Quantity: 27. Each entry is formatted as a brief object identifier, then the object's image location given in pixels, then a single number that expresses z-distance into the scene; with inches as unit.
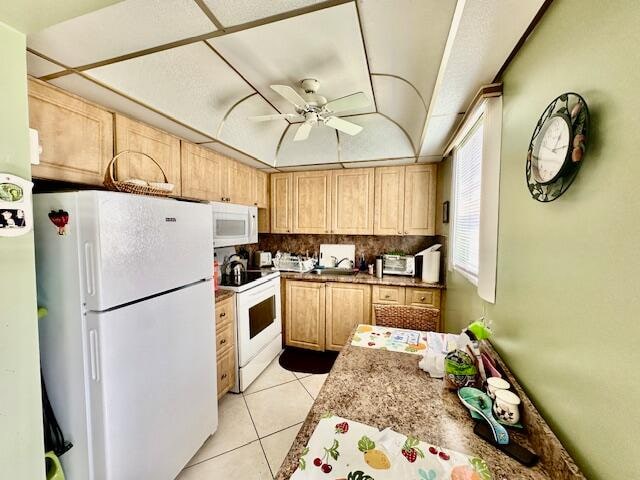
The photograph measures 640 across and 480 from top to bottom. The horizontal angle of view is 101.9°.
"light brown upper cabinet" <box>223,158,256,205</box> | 110.5
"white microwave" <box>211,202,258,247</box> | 102.8
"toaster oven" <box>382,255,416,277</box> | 121.4
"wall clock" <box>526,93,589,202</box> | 27.7
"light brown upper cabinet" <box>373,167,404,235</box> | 123.2
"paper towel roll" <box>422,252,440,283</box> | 110.6
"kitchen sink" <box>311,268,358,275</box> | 133.9
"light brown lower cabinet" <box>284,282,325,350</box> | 122.1
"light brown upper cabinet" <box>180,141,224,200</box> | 88.4
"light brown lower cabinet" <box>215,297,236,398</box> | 86.4
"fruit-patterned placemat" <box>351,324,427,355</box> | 58.7
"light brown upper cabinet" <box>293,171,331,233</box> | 132.6
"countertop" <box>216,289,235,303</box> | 86.8
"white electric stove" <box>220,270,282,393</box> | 94.7
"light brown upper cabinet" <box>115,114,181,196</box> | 68.5
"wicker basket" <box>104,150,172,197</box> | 59.9
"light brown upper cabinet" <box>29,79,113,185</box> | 52.8
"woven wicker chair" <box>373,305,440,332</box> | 78.5
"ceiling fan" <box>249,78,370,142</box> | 59.7
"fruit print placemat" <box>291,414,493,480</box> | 28.3
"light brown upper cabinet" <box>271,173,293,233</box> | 137.6
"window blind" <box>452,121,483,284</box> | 69.0
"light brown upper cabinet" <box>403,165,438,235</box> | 119.0
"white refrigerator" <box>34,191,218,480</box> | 46.4
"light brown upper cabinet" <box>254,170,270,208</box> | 131.3
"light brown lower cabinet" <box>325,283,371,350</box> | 116.2
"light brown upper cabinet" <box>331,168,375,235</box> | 127.0
